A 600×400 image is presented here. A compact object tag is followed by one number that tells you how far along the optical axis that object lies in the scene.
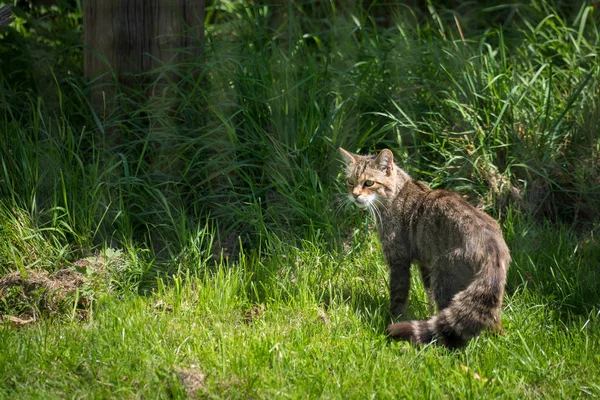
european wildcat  9.60
